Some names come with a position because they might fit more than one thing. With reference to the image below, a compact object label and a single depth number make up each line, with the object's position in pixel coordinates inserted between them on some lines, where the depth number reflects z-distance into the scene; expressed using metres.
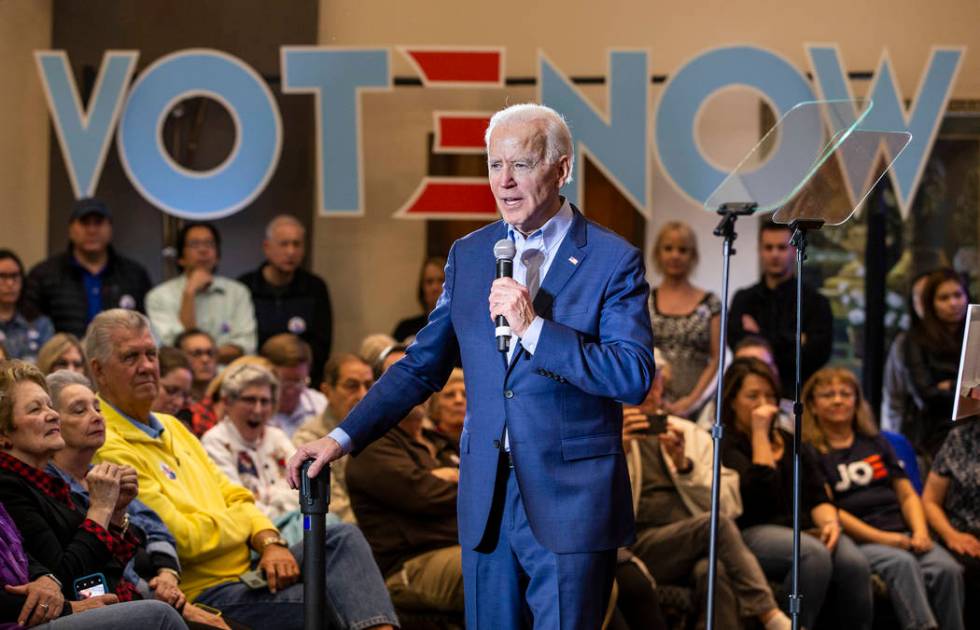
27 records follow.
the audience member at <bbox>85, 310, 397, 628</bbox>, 7.34
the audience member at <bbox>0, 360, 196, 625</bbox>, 6.14
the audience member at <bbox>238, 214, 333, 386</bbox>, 13.19
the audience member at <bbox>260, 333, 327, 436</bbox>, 11.12
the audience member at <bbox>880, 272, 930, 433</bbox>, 12.82
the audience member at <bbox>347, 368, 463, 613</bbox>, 8.36
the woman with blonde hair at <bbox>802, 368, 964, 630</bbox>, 9.62
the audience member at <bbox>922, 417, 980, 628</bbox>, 9.95
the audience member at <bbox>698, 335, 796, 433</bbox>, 10.46
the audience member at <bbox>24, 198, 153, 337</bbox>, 12.36
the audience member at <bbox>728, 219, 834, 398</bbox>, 12.47
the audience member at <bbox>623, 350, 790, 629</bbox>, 9.03
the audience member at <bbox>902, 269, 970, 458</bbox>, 12.15
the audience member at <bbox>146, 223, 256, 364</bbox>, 12.77
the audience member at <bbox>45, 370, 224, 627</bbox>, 6.61
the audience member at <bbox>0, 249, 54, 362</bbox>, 11.59
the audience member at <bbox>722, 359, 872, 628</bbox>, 9.41
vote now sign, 13.56
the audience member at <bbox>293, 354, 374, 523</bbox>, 9.84
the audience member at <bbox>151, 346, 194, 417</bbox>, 9.72
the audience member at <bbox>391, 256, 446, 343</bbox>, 13.20
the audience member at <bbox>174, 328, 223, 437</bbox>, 11.43
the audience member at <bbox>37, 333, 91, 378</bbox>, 9.48
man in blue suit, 4.58
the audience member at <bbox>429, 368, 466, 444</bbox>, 9.42
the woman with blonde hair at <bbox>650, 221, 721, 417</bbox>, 12.15
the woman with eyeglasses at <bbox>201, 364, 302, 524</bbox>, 8.76
